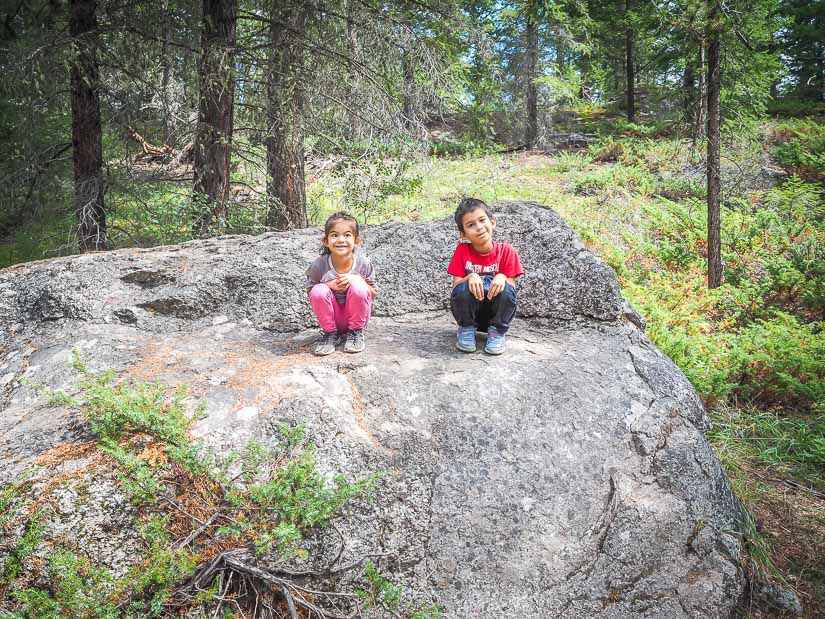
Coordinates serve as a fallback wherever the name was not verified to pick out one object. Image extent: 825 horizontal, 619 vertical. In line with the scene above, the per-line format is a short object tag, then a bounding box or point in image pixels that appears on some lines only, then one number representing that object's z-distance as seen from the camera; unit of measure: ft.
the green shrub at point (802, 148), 43.06
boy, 11.43
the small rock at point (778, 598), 9.98
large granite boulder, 8.63
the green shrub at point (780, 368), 18.22
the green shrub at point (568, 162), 49.78
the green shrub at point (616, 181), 42.32
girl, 11.70
